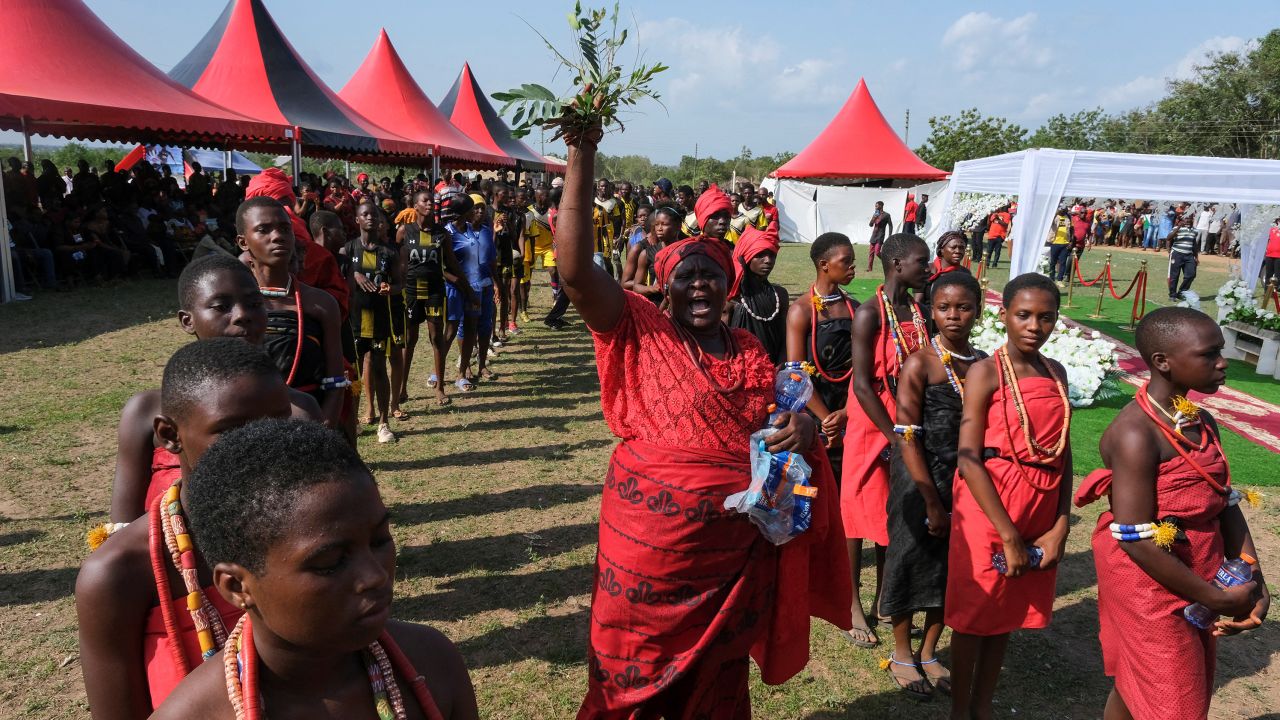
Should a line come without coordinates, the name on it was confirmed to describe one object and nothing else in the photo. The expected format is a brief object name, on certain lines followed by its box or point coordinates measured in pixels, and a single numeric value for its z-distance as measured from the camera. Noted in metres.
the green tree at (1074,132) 51.06
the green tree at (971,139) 41.28
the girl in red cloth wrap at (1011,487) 3.10
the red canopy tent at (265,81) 15.69
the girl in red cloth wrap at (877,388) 3.98
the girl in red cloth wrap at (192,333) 2.26
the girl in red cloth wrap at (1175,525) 2.66
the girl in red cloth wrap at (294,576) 1.28
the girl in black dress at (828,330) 4.39
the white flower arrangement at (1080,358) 9.20
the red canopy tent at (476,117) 27.56
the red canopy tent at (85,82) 11.36
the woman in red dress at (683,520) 2.52
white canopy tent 10.34
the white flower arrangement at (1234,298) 12.51
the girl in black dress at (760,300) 4.84
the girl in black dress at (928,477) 3.56
